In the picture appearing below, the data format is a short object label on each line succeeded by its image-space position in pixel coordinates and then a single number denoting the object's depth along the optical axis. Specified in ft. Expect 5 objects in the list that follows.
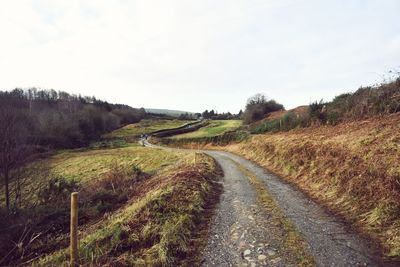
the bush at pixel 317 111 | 71.90
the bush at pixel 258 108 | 157.79
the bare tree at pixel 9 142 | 54.75
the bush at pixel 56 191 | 52.78
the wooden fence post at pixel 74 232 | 15.25
